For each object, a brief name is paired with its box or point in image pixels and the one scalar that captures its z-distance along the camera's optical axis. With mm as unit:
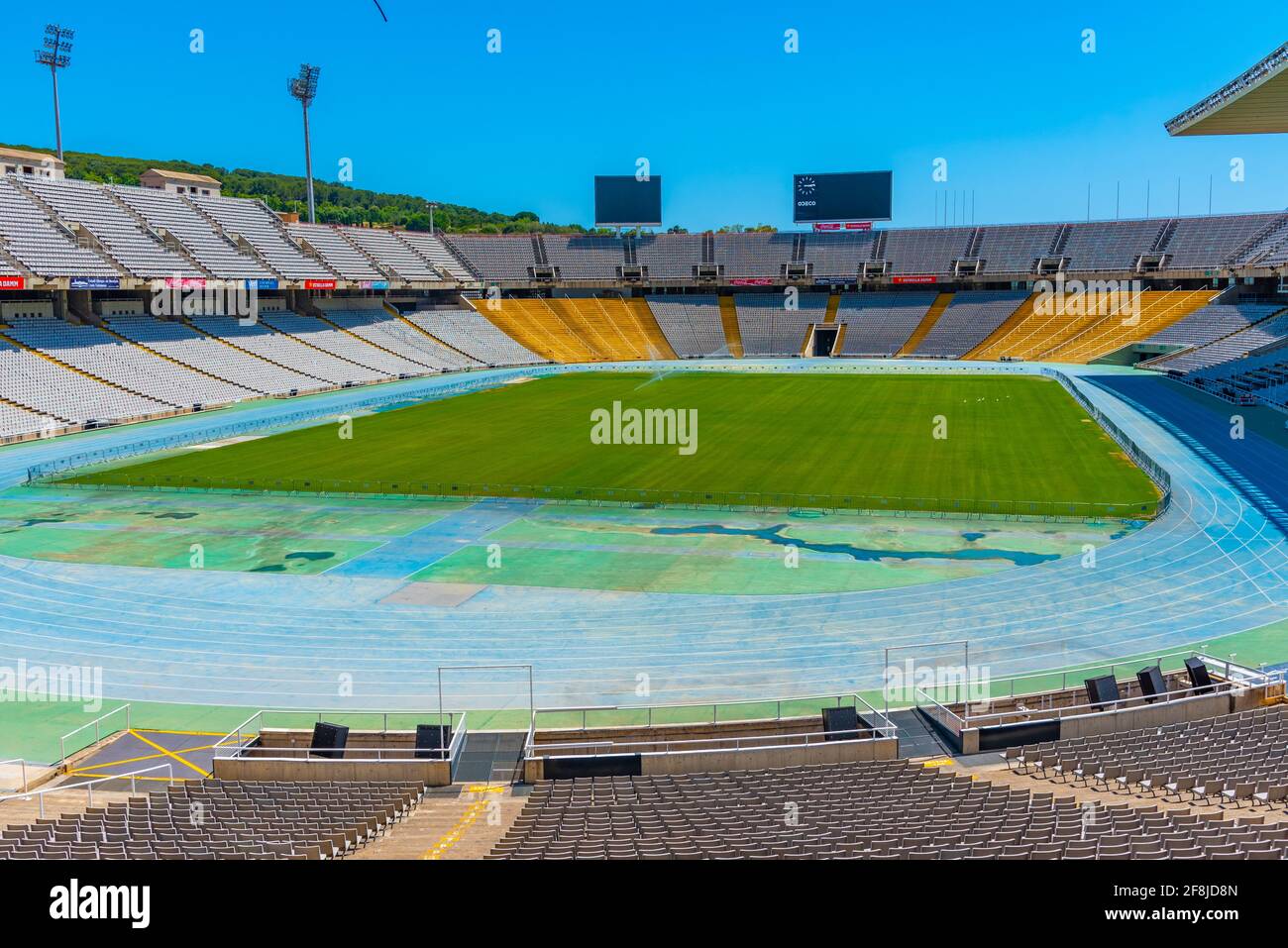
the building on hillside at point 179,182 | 101938
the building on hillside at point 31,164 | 88250
